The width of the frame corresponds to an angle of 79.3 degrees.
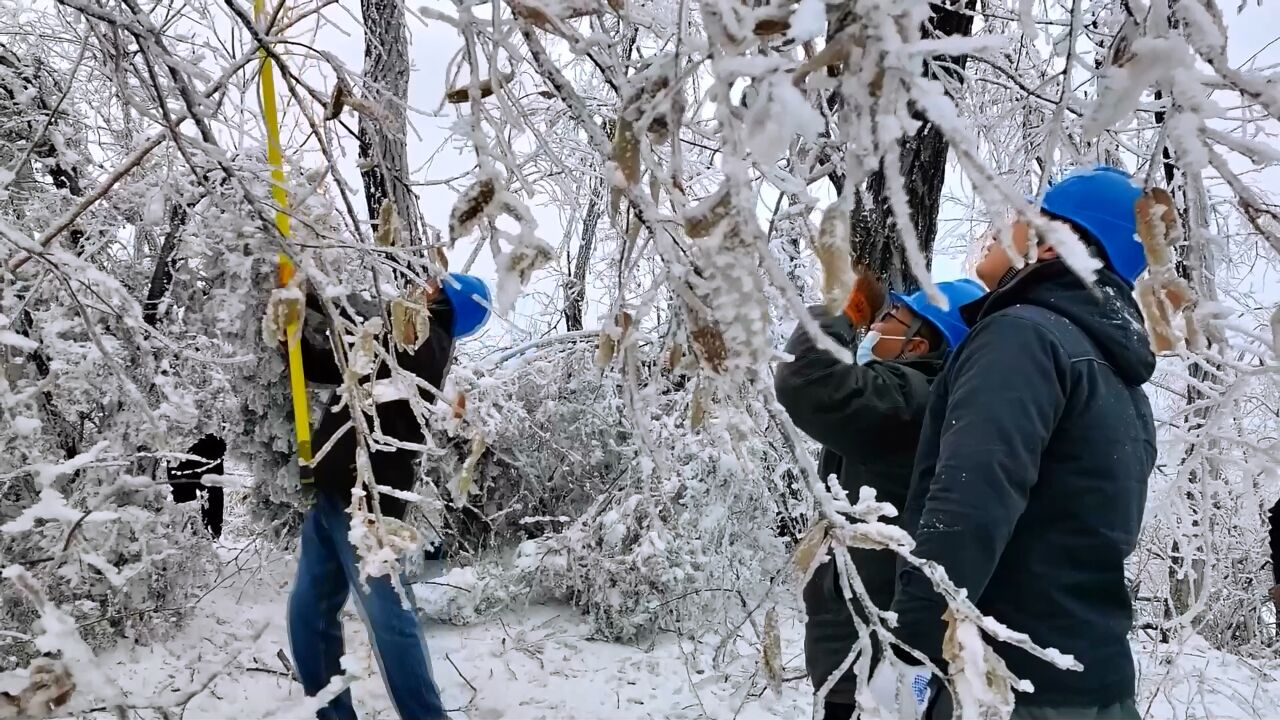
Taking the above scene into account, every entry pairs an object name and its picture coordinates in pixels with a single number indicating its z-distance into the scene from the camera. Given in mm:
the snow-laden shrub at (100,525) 2627
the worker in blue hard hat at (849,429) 1622
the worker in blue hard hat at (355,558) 2285
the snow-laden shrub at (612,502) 3768
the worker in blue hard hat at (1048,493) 1209
